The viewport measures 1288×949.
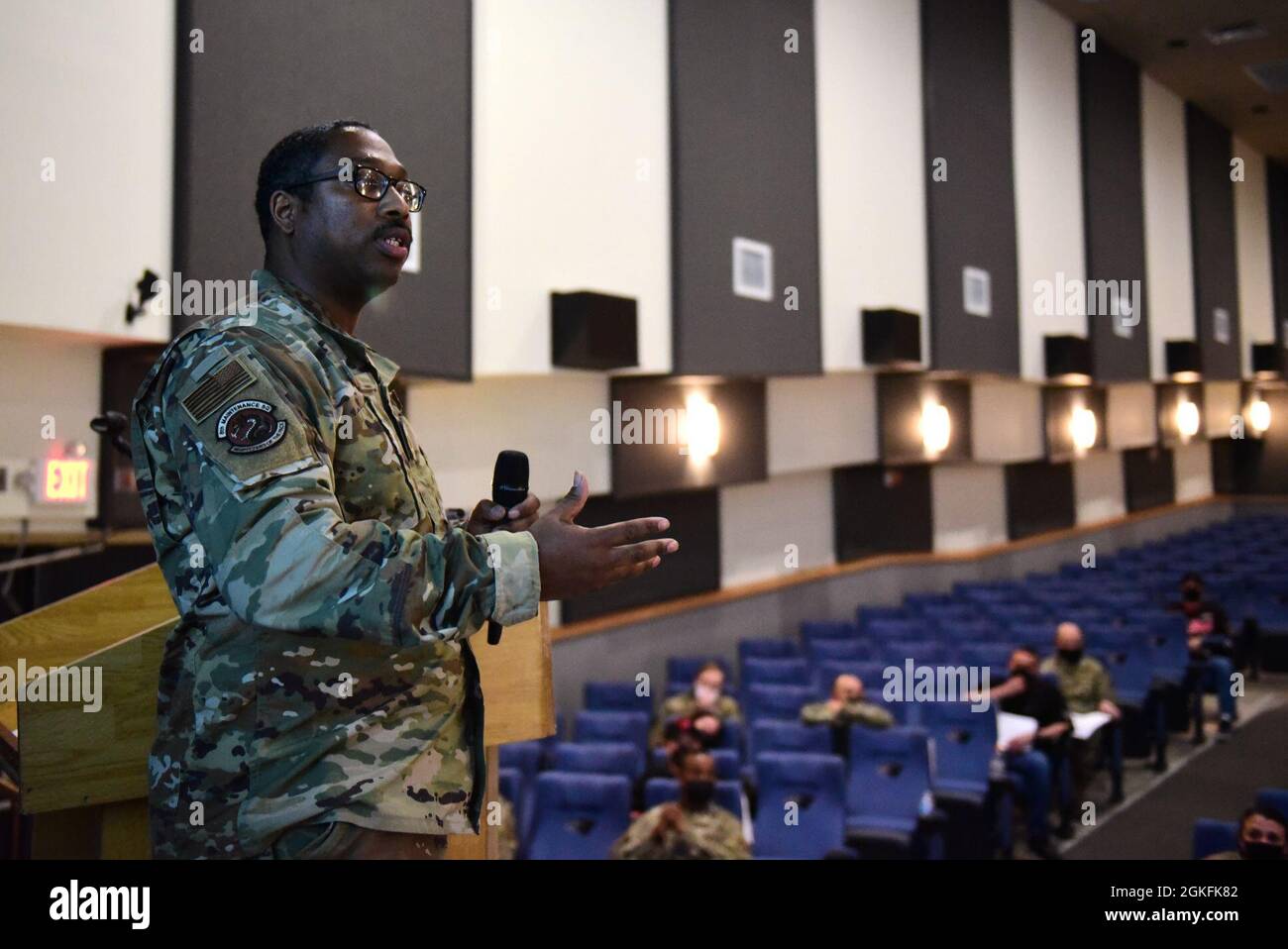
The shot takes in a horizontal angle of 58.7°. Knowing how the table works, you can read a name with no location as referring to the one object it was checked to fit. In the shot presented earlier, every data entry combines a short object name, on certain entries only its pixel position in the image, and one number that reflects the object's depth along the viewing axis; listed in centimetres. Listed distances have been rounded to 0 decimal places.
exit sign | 439
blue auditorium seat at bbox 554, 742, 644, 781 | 505
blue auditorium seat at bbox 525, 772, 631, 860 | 435
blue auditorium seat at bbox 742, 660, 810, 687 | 737
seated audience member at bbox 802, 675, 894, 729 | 571
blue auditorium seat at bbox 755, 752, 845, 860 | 458
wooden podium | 135
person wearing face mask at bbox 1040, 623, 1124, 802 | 654
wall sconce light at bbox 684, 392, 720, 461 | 858
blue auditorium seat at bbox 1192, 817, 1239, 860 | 376
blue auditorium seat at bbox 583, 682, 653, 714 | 703
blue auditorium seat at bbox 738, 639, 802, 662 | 857
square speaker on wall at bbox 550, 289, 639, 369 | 683
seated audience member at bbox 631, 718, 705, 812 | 436
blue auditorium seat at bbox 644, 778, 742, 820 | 439
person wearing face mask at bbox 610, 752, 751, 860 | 379
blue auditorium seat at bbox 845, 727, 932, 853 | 501
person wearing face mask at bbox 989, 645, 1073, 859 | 553
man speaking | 110
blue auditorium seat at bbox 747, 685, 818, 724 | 632
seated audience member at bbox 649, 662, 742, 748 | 610
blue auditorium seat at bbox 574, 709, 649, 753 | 595
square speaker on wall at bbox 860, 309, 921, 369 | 996
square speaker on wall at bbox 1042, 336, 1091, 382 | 1294
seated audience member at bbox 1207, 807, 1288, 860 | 330
